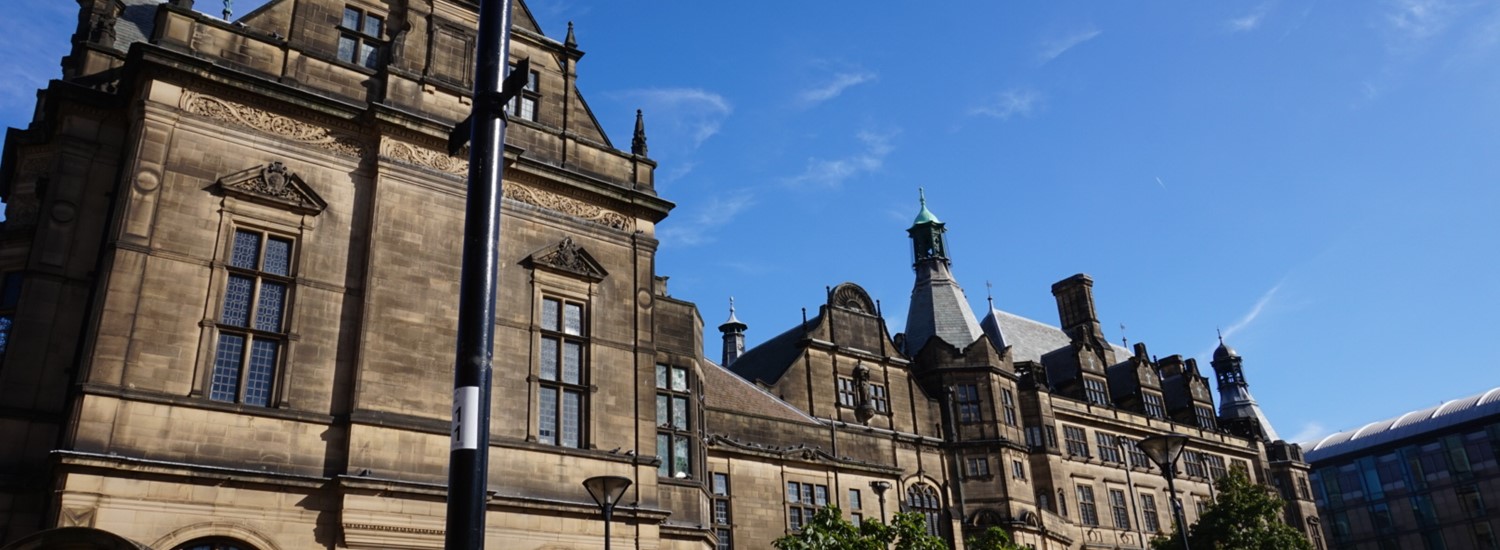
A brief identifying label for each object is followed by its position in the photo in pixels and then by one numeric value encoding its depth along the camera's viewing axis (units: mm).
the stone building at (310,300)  16312
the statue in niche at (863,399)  39312
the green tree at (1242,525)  39156
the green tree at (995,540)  32800
